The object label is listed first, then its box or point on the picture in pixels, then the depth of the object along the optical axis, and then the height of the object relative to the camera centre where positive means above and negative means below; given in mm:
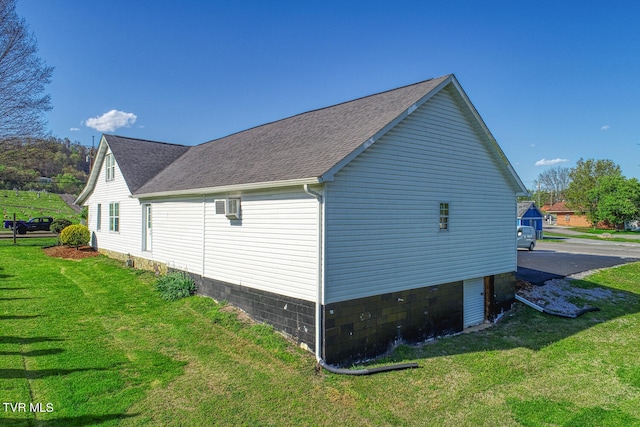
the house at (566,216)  63062 -1764
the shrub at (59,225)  24859 -1330
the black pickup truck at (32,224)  30898 -1668
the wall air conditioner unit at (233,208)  9414 -57
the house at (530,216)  33531 -867
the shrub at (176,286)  11227 -2529
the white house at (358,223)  7594 -428
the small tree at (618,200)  47156 +892
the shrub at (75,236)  20172 -1682
